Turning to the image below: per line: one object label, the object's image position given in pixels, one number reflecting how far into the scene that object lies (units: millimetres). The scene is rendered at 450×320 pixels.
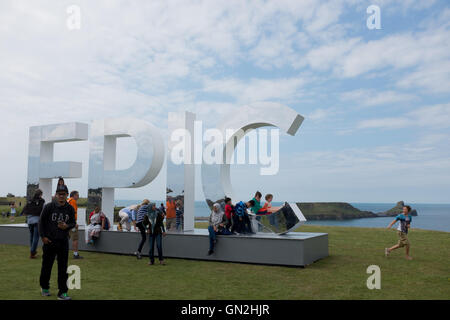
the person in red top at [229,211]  9852
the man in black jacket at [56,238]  5770
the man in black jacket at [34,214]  9688
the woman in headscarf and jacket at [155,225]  9023
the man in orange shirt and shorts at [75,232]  9743
